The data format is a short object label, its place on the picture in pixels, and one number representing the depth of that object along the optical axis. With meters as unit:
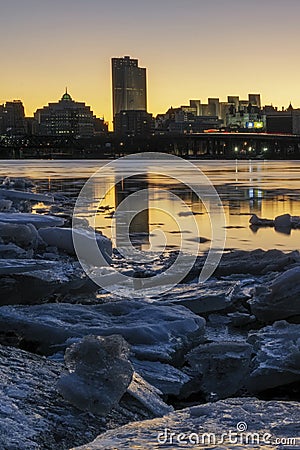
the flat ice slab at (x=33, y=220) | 10.60
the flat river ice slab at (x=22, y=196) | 19.81
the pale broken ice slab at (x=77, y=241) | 8.97
